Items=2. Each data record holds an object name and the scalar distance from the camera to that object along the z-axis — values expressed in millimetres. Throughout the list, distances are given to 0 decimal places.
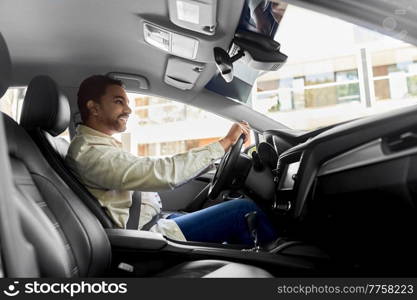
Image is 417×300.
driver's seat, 1121
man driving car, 1172
